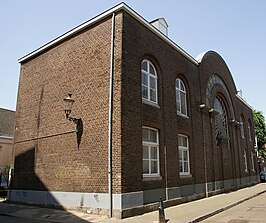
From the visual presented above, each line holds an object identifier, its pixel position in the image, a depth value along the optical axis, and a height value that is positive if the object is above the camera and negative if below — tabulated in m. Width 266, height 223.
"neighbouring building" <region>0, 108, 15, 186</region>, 24.99 +3.19
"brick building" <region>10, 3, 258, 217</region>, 10.78 +2.40
